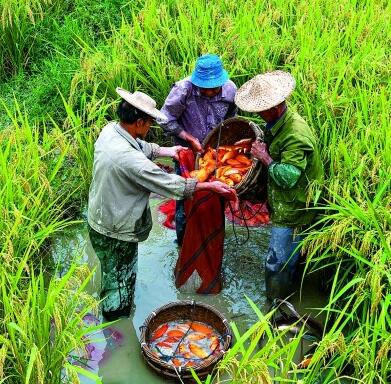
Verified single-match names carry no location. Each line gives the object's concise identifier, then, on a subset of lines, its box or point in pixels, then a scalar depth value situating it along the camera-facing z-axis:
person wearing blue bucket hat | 4.03
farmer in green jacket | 3.49
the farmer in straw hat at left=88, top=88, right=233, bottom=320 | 3.39
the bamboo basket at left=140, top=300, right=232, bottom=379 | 3.28
